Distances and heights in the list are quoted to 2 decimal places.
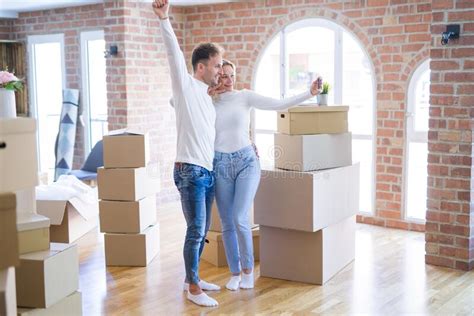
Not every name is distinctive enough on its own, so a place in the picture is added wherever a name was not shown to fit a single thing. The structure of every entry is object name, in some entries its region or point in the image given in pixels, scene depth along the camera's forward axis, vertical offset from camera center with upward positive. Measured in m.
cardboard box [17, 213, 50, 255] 2.85 -0.54
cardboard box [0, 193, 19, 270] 2.12 -0.40
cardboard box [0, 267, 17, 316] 2.11 -0.61
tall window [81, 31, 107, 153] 7.27 +0.33
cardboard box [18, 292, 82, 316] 2.79 -0.89
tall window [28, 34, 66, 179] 7.80 +0.32
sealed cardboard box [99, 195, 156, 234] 4.51 -0.73
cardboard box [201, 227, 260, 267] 4.54 -1.00
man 3.47 -0.11
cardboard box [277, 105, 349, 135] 4.10 -0.04
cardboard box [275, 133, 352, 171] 4.05 -0.25
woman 3.83 -0.24
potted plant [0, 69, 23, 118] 3.30 +0.12
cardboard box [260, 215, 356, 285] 4.11 -0.95
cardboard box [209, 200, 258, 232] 4.57 -0.79
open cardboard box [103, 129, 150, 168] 4.48 -0.25
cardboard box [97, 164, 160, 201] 4.49 -0.50
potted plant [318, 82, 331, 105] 4.17 +0.12
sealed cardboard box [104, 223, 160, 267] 4.54 -0.98
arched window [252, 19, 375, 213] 5.89 +0.42
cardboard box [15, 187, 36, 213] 3.16 -0.43
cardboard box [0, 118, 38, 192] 2.28 -0.14
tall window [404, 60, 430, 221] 5.50 -0.29
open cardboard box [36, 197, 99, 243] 4.91 -0.82
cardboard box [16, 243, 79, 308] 2.81 -0.74
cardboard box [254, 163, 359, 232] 3.96 -0.56
